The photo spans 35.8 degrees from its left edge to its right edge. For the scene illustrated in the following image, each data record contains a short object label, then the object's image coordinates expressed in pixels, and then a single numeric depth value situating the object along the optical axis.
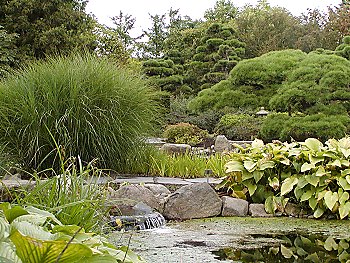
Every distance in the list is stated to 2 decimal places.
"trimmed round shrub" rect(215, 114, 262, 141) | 12.41
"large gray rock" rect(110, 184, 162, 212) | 4.87
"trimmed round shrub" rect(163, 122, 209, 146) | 11.73
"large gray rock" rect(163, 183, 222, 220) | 5.07
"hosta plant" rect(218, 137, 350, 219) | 5.17
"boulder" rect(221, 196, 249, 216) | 5.24
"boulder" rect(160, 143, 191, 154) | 8.49
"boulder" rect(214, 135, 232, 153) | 10.12
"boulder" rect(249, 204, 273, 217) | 5.27
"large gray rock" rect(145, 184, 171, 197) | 5.29
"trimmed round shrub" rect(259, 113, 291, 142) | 9.25
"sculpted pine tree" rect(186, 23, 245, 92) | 15.93
